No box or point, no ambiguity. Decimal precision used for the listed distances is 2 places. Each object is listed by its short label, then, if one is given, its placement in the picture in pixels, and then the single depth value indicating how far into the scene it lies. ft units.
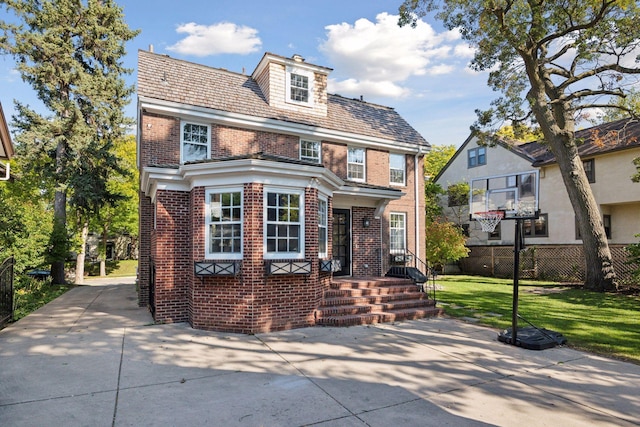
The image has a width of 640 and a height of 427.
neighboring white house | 56.95
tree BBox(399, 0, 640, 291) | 40.34
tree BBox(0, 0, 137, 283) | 56.29
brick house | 25.07
